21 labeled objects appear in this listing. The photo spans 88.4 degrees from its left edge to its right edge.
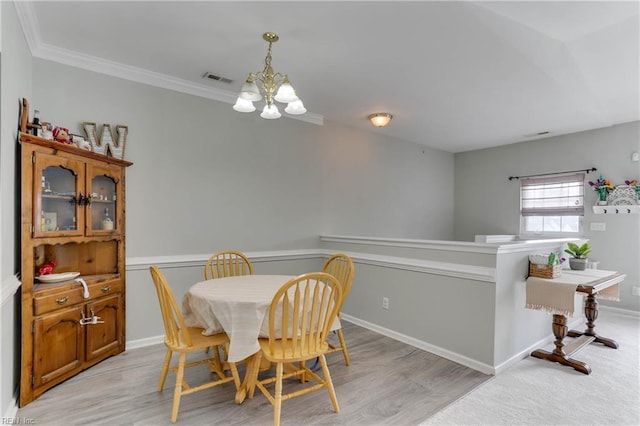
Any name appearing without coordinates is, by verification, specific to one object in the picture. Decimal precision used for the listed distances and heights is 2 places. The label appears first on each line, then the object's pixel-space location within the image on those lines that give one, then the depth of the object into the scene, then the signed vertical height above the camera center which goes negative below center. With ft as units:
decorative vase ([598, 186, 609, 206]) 15.16 +0.88
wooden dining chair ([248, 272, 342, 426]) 6.23 -2.45
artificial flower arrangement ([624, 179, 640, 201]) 14.33 +1.27
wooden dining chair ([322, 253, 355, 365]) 8.42 -1.85
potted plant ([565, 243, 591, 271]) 10.71 -1.44
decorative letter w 9.40 +2.07
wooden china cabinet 7.05 -1.31
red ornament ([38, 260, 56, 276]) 8.04 -1.43
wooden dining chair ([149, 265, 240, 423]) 6.47 -2.72
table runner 8.65 -2.12
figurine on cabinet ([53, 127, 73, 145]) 8.01 +1.85
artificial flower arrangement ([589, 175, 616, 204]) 15.07 +1.19
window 16.39 +0.45
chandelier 6.96 +2.54
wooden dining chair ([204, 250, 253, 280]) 10.38 -1.86
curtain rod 15.71 +2.06
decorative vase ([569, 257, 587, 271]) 10.71 -1.67
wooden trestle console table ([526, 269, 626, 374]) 8.70 -2.37
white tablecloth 6.58 -2.12
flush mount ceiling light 13.67 +3.91
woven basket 9.20 -1.65
